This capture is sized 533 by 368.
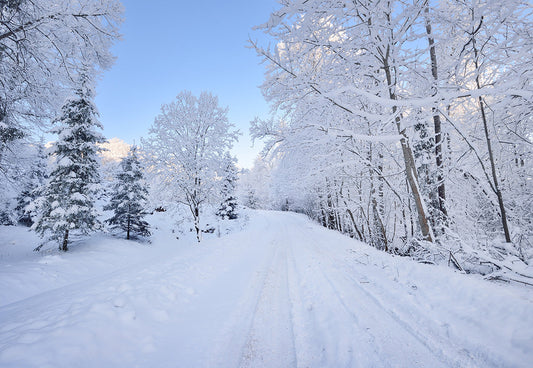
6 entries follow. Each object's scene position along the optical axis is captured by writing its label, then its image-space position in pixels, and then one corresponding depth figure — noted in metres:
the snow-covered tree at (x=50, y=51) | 4.20
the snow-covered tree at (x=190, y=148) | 11.15
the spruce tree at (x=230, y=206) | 24.16
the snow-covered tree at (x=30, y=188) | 19.61
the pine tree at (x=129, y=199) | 14.65
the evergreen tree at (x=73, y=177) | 9.37
